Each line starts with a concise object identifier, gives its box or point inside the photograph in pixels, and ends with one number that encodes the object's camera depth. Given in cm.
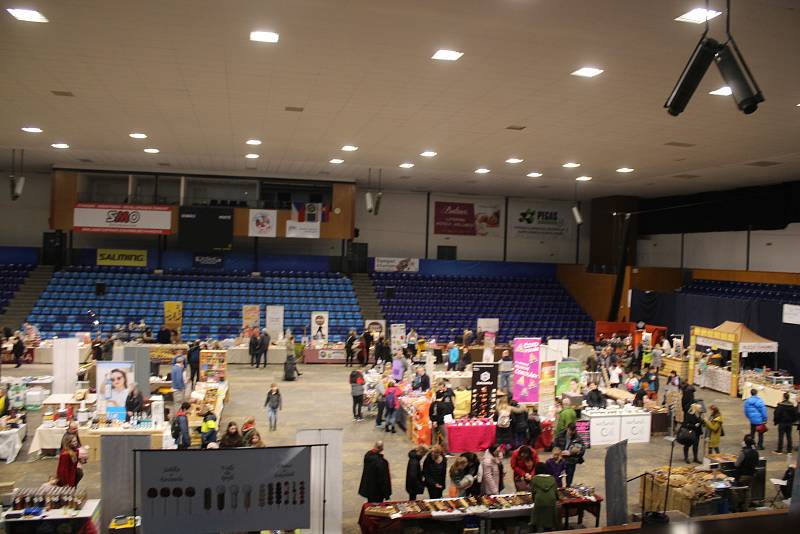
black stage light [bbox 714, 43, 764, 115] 515
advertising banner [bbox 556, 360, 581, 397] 1438
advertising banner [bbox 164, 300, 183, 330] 2202
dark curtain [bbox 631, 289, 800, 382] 2006
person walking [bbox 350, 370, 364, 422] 1404
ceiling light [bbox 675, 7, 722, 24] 674
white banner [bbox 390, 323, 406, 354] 2177
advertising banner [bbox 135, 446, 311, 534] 564
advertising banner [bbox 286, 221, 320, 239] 2478
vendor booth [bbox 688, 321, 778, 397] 1873
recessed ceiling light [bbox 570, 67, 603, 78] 912
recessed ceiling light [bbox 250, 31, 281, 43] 812
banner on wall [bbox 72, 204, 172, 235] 2383
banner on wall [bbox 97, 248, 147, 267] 2634
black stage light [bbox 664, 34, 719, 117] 542
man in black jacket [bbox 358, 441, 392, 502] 849
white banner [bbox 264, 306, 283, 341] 2230
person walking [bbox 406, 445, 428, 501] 898
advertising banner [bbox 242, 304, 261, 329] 2233
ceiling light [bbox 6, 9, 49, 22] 754
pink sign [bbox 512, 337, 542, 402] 1396
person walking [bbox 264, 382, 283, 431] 1280
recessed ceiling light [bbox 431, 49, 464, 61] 855
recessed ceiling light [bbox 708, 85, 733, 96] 986
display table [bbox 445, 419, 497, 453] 1212
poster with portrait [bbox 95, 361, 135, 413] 1225
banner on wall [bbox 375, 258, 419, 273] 2916
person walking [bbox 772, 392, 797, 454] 1274
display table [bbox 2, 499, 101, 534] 746
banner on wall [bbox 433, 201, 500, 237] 3098
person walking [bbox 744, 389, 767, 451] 1286
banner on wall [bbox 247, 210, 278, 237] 2478
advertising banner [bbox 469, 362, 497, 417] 1320
